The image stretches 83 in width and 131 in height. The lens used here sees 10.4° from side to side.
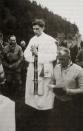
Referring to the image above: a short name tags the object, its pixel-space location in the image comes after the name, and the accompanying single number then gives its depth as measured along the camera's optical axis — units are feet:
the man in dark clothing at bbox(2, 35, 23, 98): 9.70
